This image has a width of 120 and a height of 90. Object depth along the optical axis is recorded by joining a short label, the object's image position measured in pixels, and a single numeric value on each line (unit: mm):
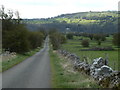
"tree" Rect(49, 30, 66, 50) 75675
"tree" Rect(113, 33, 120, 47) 80875
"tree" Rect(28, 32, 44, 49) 80700
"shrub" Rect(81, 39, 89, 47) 91006
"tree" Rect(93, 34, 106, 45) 114406
